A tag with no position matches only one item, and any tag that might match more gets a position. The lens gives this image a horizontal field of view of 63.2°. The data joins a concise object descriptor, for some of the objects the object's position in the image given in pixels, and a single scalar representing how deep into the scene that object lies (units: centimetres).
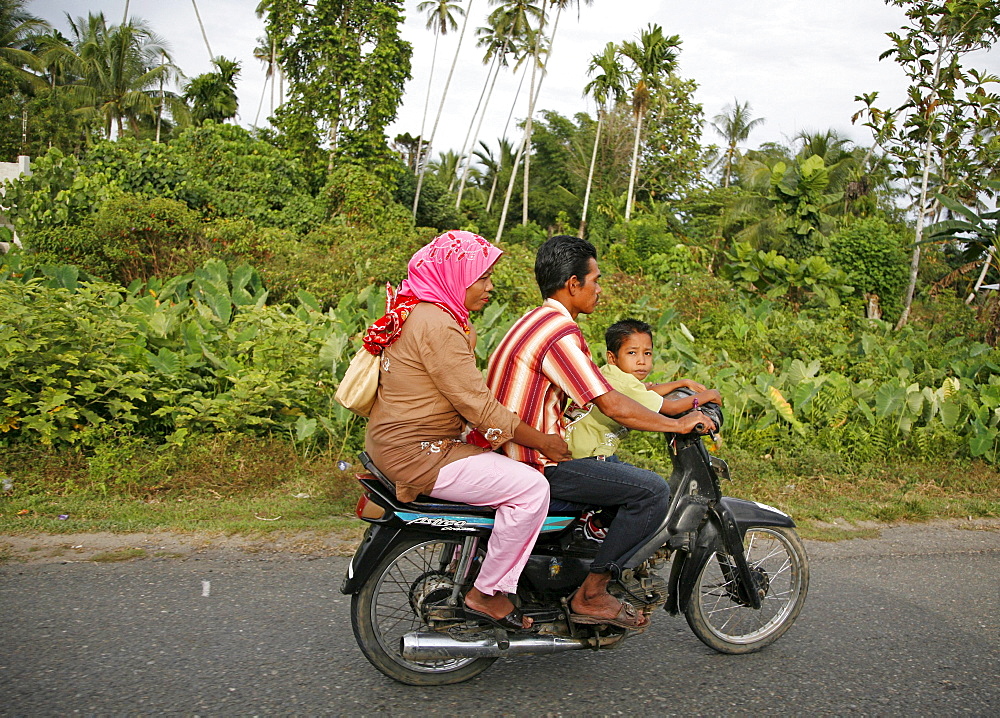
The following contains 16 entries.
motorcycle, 327
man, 322
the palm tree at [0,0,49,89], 3809
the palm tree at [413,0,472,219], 3809
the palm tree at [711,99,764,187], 5266
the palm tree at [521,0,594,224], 3791
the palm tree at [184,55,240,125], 3881
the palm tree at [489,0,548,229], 3834
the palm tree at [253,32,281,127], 4528
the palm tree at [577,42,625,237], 3850
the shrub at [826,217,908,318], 1734
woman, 312
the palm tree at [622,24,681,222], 3597
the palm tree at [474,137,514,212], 4666
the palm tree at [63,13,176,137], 3931
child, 353
